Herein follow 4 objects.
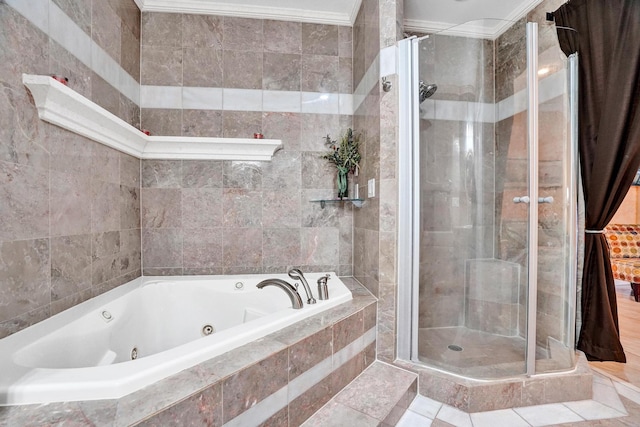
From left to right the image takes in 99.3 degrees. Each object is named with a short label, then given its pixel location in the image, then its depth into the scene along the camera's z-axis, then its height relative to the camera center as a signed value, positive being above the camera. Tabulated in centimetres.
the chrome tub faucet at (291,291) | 128 -38
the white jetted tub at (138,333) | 73 -48
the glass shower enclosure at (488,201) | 152 +7
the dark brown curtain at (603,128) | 148 +48
